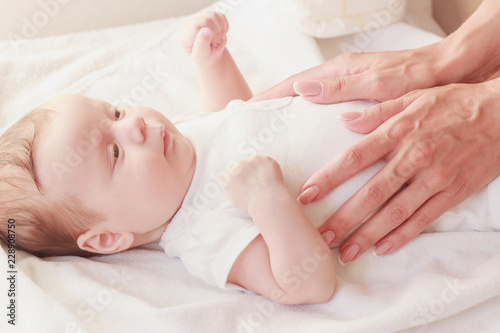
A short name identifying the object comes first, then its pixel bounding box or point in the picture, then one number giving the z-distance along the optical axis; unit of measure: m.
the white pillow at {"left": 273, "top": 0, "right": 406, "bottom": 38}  1.47
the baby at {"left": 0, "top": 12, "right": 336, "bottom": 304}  0.95
